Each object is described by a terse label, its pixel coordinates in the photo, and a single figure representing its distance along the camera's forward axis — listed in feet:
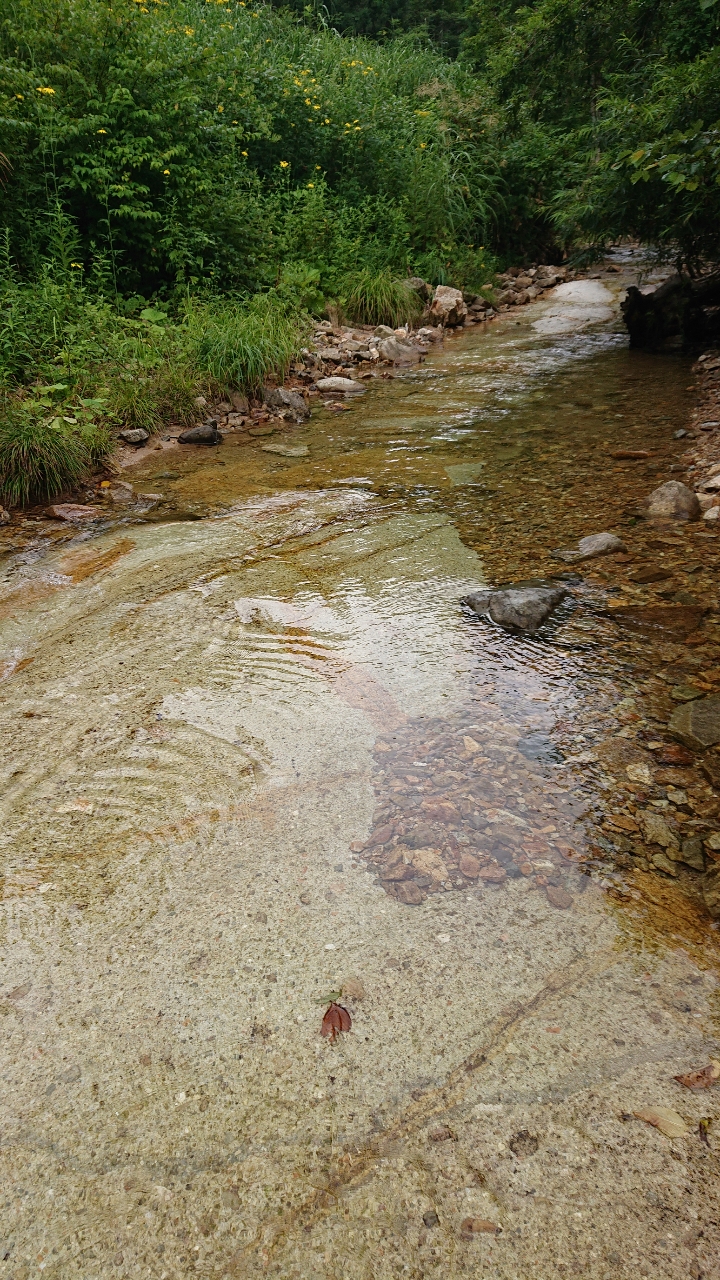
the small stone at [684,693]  7.42
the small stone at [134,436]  17.67
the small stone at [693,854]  5.63
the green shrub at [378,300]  29.53
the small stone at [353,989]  4.78
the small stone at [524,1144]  3.84
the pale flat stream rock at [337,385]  23.11
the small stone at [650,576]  9.76
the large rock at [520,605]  9.02
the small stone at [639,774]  6.47
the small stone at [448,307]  31.35
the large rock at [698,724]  6.84
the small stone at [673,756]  6.65
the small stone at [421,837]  5.98
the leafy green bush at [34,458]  14.10
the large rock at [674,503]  11.49
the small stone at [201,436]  18.31
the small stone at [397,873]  5.70
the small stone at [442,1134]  3.93
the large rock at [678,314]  22.97
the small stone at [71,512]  13.91
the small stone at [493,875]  5.61
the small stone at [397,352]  26.30
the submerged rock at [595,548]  10.70
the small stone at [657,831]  5.86
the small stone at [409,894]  5.48
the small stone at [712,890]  5.24
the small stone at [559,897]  5.34
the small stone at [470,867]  5.69
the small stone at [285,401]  20.83
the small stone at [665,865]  5.58
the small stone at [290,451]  17.22
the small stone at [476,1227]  3.53
